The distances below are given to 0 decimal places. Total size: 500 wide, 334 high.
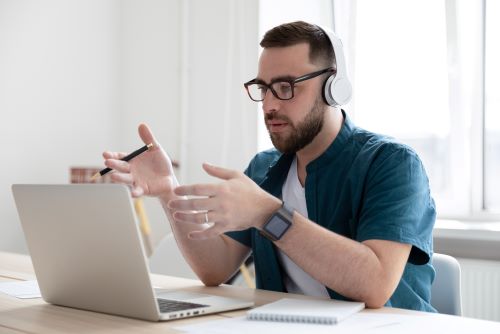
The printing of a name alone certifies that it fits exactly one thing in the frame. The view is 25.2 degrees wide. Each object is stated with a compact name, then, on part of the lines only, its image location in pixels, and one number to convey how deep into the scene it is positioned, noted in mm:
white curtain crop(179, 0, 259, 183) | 3673
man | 1801
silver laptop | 1681
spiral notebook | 1698
